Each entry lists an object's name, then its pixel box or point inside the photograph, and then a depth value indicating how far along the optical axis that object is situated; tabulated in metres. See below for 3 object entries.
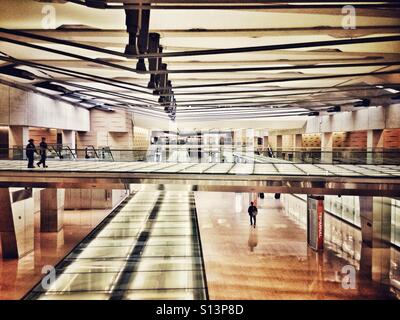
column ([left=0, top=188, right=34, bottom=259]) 14.94
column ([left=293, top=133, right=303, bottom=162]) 38.24
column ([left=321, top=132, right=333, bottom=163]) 30.30
